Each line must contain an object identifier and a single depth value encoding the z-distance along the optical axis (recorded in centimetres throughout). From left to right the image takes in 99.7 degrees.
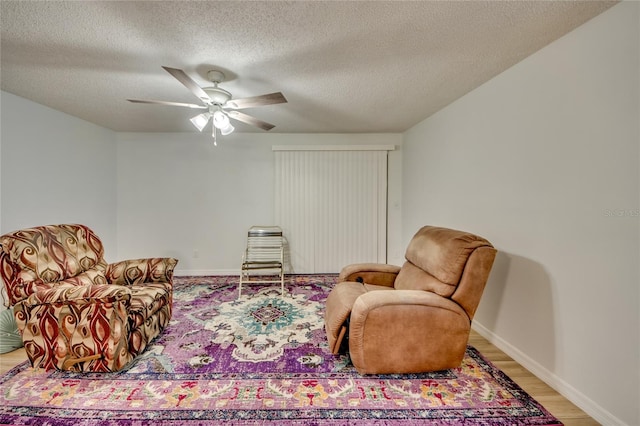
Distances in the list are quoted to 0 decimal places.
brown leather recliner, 179
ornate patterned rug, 152
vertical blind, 420
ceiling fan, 196
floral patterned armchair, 181
